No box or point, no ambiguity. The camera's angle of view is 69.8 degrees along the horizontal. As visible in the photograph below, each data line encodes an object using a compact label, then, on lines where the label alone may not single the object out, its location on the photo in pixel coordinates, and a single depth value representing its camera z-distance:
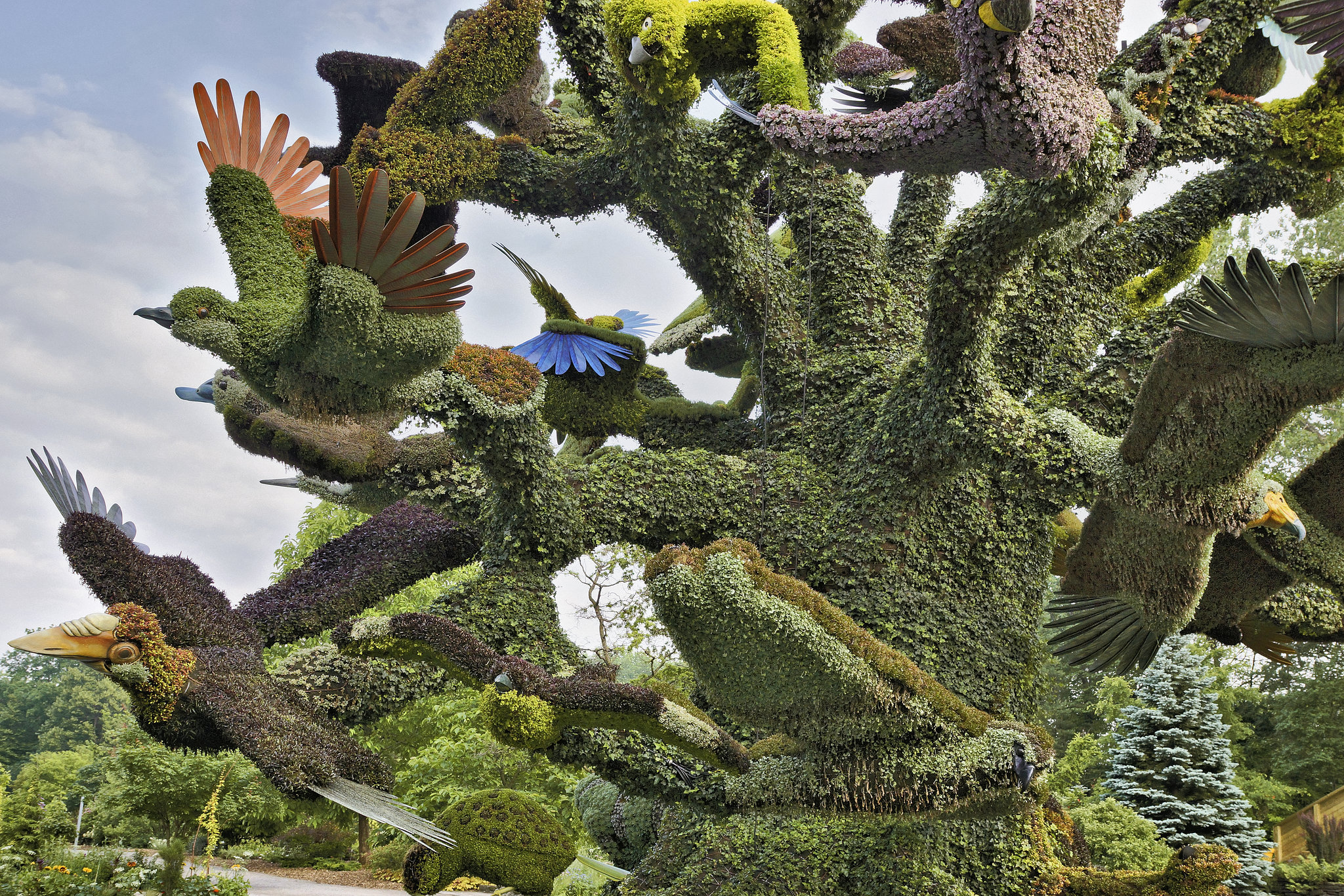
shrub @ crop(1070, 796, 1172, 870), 12.52
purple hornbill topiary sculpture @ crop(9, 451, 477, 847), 5.98
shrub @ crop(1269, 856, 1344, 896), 13.28
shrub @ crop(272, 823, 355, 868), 20.20
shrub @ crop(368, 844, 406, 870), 18.77
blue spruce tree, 14.50
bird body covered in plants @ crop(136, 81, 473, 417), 6.66
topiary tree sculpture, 6.05
